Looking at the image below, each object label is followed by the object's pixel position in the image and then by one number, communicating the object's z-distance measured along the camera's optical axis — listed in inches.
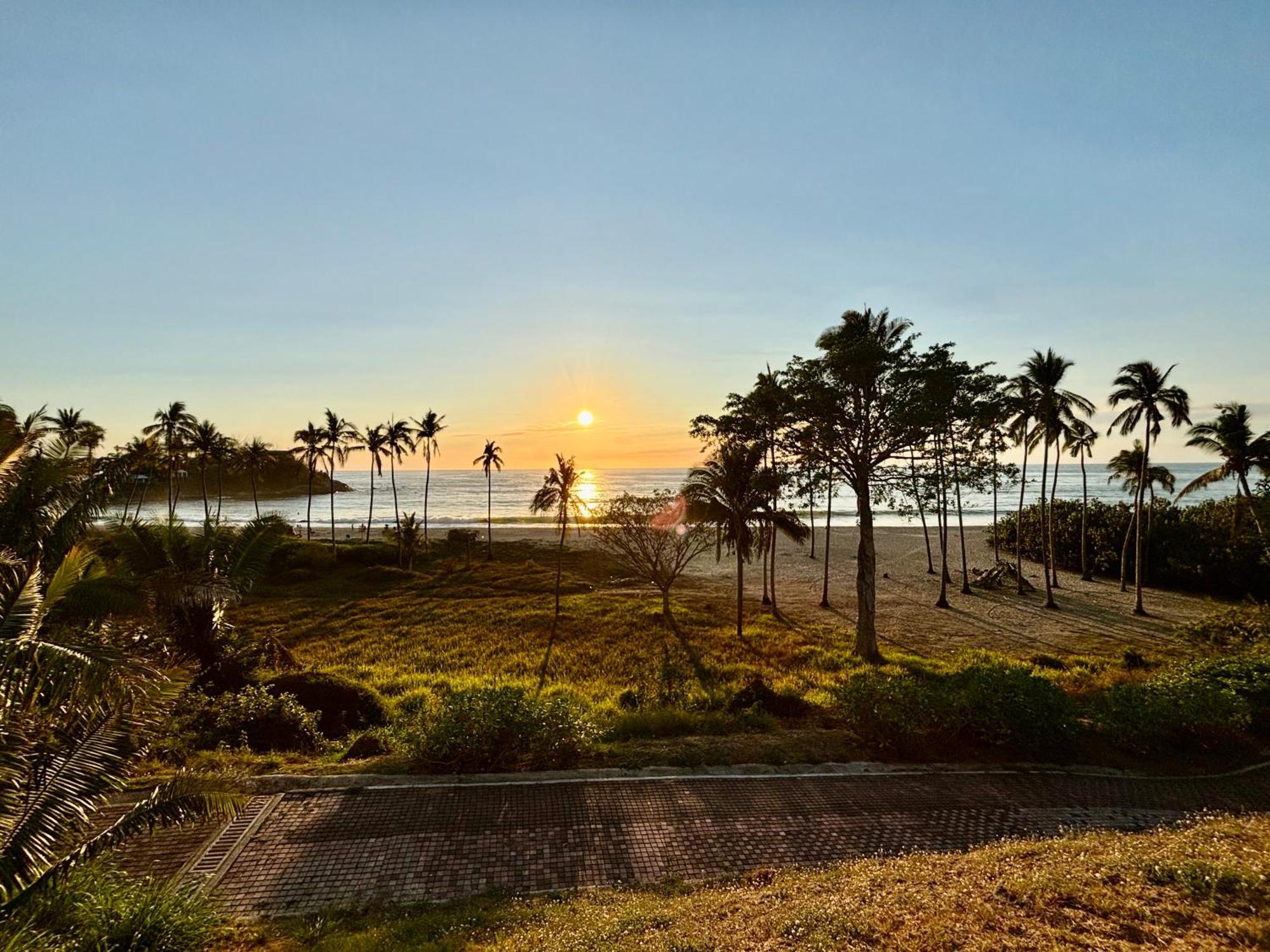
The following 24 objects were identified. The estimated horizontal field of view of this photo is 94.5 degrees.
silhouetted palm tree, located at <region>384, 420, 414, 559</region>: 2169.0
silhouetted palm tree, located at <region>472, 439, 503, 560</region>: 2300.7
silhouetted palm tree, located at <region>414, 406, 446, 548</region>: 2108.8
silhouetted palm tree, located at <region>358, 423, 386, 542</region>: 2199.8
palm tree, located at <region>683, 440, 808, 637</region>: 1133.7
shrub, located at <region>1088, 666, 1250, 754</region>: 487.2
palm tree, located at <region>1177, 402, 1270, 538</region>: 1116.5
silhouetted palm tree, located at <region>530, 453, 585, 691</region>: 1457.9
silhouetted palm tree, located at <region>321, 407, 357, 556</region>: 2181.3
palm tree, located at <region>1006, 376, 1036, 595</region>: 1296.8
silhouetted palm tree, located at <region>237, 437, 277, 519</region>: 2306.8
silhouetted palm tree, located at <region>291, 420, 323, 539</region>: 2192.4
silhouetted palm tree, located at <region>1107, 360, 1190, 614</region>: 1165.7
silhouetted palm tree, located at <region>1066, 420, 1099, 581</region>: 1389.0
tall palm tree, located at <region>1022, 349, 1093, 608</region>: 1310.3
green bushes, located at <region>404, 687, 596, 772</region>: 433.7
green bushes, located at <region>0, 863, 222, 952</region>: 211.9
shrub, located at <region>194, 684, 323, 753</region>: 500.7
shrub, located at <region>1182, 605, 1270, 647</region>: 716.0
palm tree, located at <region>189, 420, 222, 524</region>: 1946.4
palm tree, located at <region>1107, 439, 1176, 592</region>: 1565.0
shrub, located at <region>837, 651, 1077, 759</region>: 480.1
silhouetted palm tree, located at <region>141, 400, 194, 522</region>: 1888.5
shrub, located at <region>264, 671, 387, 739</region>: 593.0
